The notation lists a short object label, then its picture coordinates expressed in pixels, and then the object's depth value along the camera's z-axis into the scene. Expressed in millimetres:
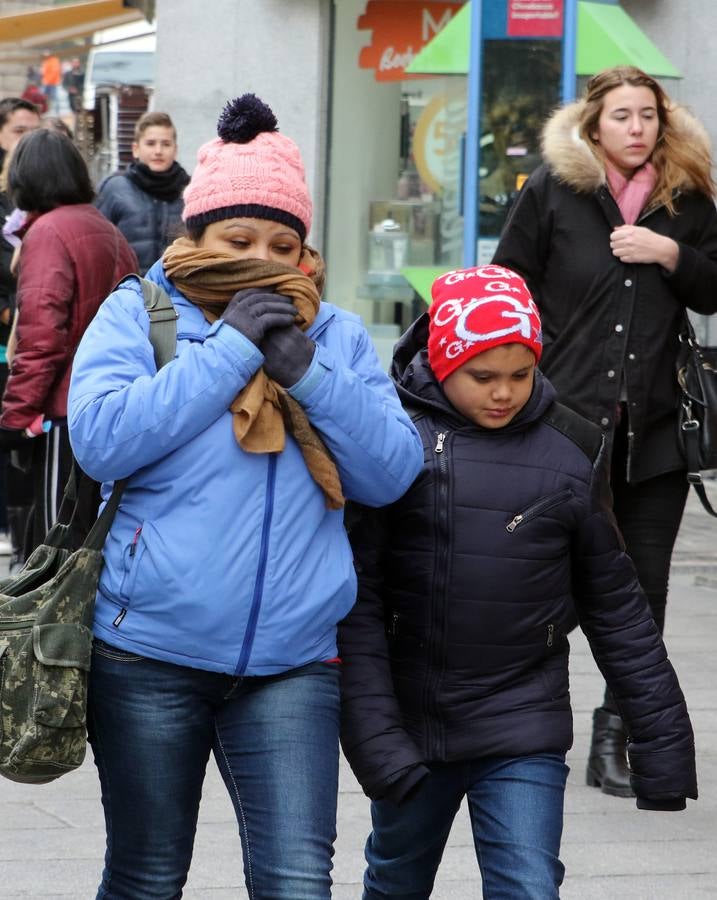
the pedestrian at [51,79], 28078
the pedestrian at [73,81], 27120
